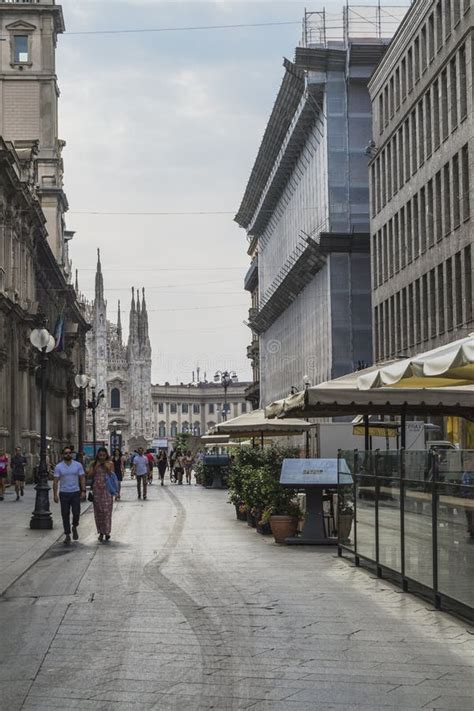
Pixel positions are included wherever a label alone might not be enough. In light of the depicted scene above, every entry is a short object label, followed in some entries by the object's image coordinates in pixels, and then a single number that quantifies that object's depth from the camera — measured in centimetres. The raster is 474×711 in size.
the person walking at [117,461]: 5044
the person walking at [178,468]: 6882
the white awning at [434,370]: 1265
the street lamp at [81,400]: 5138
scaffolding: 6819
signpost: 2075
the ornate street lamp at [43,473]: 2595
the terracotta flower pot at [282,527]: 2138
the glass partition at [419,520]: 1166
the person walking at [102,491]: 2258
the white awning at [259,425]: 3212
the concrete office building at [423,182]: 4322
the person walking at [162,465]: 6469
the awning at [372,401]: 1939
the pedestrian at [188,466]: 7094
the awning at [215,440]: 6831
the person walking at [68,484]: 2236
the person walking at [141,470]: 4356
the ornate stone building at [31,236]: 5475
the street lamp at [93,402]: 6226
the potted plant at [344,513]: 1823
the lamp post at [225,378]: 11744
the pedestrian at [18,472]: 4216
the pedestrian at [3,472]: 4122
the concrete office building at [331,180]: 6575
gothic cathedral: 17875
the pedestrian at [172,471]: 7219
